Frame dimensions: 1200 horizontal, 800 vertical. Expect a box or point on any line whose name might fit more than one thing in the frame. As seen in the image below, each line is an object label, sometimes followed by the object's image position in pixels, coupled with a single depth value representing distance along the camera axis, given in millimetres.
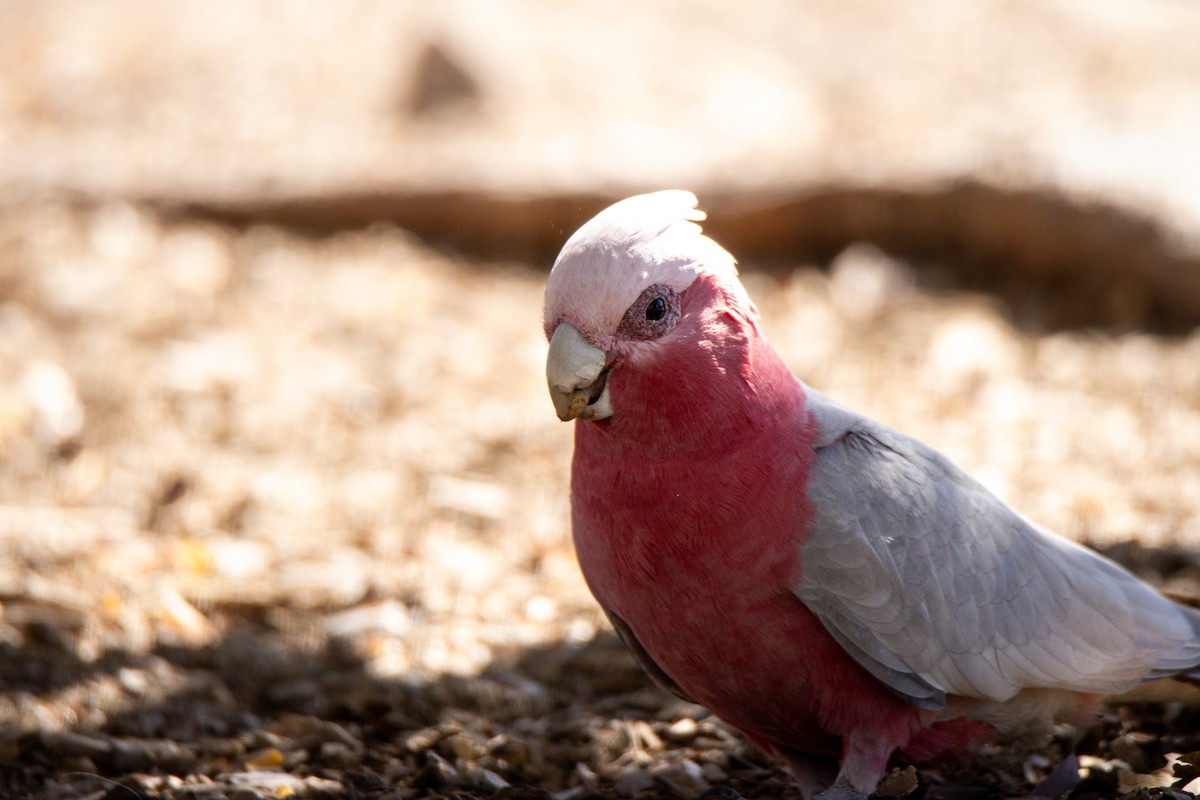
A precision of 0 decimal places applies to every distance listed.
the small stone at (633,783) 6395
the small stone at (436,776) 6258
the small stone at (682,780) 6426
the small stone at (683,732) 7086
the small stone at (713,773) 6604
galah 5133
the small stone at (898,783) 5695
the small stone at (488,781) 6297
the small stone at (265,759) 6508
